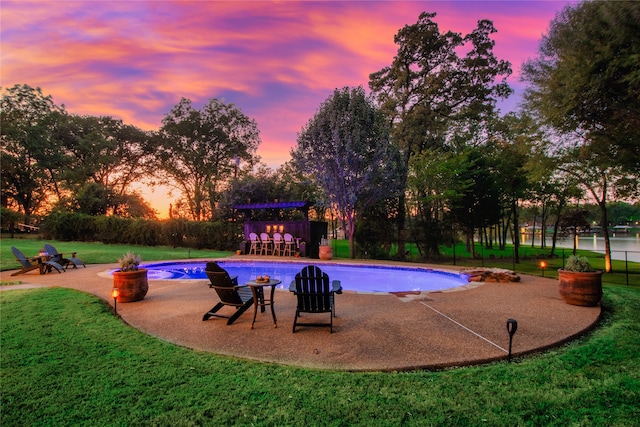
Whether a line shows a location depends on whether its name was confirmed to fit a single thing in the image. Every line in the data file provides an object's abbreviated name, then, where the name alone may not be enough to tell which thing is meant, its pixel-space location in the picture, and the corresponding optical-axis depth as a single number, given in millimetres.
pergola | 14805
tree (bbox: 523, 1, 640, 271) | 5488
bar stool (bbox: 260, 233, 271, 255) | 15455
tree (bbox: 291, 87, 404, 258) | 14055
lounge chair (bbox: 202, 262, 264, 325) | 4461
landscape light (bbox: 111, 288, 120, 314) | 4668
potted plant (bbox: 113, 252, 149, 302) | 5750
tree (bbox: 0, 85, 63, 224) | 25875
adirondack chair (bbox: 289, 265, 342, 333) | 4211
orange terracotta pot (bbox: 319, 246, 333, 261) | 13680
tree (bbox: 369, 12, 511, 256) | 16203
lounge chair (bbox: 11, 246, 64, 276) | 8836
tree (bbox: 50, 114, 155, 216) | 25122
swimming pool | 9242
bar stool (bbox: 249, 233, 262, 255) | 15655
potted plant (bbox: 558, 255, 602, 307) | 5223
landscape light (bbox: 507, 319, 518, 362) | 3018
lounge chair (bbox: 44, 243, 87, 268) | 10070
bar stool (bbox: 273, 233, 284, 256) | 14825
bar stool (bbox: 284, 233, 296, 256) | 14758
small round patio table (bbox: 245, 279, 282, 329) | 4465
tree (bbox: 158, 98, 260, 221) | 30656
